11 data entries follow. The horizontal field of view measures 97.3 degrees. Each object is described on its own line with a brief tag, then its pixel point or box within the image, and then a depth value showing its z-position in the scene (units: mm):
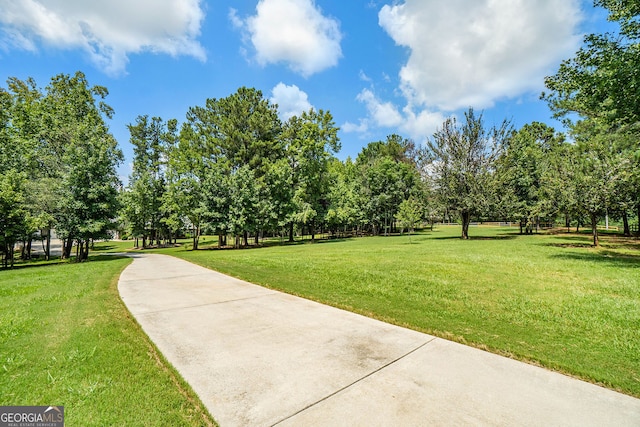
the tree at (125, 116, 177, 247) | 32094
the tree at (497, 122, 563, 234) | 26406
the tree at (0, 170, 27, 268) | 15477
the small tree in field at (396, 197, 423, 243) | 25016
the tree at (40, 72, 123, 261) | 18359
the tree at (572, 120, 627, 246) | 14297
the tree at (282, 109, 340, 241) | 30047
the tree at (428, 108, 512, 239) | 26156
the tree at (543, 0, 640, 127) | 10008
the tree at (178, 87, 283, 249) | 29938
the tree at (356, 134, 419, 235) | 41156
